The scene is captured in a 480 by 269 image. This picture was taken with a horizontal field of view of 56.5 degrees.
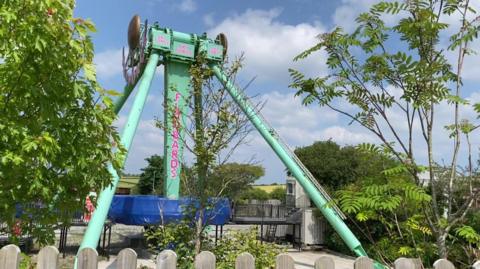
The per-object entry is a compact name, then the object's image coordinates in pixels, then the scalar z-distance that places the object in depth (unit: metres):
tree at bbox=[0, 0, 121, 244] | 2.58
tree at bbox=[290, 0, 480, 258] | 2.91
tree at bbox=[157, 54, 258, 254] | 7.22
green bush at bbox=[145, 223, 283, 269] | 7.01
